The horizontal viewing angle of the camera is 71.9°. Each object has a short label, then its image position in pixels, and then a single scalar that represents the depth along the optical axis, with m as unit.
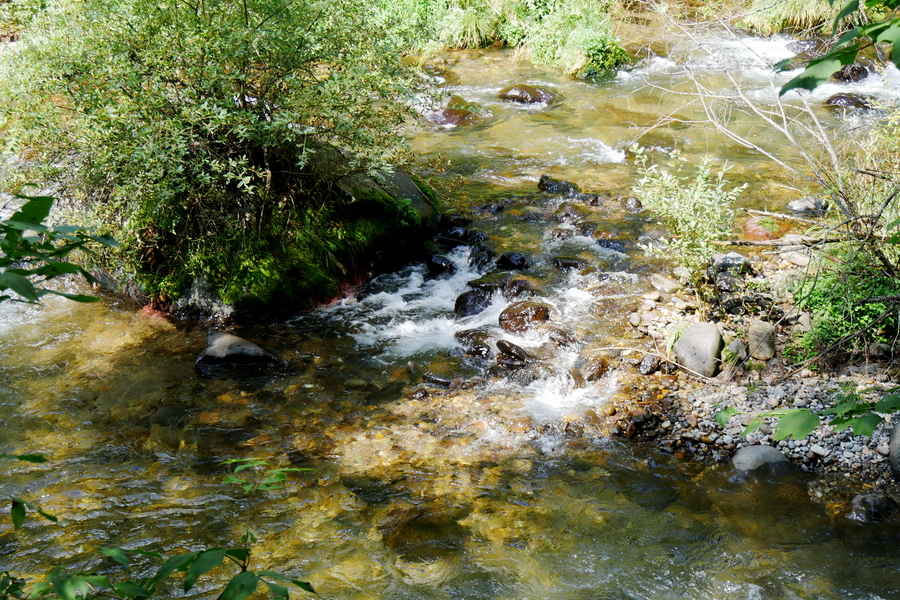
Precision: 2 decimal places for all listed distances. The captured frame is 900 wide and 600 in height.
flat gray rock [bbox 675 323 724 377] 5.89
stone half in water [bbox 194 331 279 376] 6.25
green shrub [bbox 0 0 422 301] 5.90
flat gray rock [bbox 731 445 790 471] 4.93
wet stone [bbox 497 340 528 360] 6.39
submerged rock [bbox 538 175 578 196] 9.76
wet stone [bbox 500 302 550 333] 6.91
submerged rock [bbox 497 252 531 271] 8.00
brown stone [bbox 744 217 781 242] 8.16
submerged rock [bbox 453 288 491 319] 7.35
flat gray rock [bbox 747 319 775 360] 5.88
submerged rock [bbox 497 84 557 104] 13.21
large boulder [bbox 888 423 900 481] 4.64
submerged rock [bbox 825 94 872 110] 11.59
